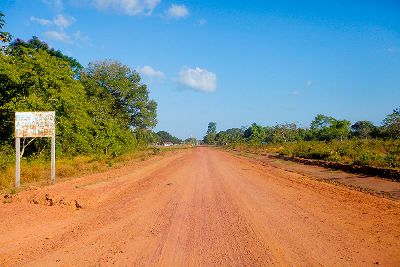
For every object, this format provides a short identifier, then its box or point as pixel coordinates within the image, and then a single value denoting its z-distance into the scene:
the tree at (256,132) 113.19
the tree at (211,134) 177.50
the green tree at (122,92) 50.66
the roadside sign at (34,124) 14.07
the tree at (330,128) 67.81
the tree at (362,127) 80.12
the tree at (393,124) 40.12
